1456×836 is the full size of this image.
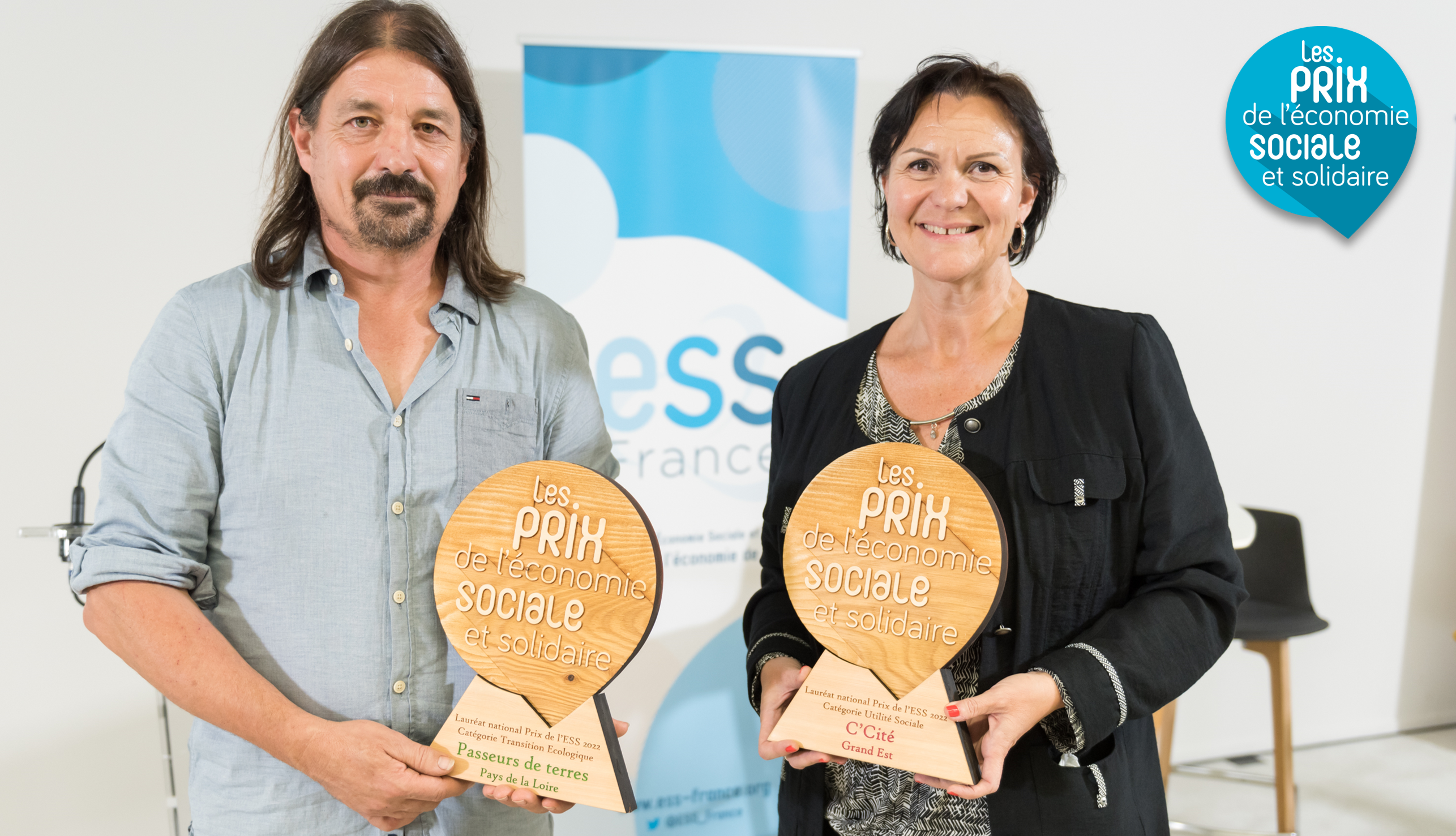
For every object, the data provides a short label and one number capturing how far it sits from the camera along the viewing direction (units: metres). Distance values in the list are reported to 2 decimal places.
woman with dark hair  1.26
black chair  2.96
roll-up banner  2.63
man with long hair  1.25
